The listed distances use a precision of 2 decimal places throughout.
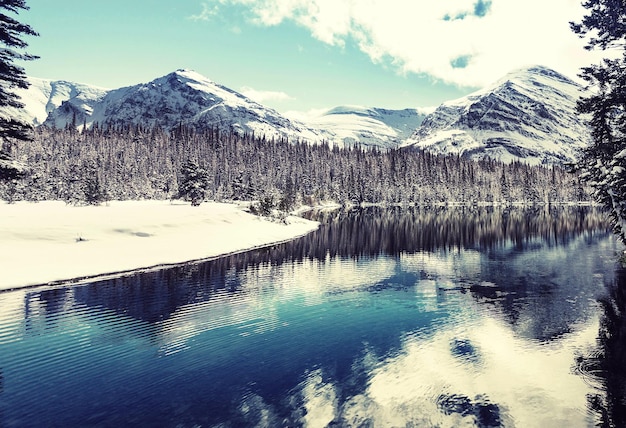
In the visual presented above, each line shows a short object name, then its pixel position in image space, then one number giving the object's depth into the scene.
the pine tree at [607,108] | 21.98
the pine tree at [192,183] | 84.56
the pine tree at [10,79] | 27.19
